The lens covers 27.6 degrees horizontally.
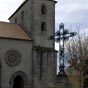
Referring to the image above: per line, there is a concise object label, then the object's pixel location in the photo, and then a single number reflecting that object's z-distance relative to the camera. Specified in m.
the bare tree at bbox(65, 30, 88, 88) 17.64
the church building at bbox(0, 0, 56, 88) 21.27
